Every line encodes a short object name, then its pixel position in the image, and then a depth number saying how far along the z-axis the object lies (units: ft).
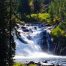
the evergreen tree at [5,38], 129.70
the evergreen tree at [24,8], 471.21
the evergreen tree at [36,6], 500.49
